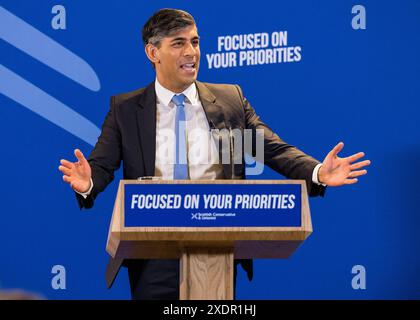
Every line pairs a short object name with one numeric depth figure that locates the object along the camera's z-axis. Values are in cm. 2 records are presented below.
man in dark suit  658
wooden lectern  503
